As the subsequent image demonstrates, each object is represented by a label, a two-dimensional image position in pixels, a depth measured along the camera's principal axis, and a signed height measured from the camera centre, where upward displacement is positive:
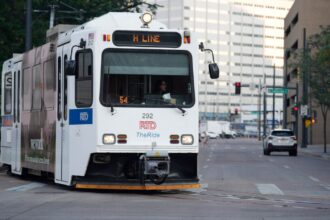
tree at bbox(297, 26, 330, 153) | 50.91 +3.93
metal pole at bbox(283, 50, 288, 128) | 92.12 +3.39
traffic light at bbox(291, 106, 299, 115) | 73.15 +2.24
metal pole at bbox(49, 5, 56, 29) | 35.99 +5.01
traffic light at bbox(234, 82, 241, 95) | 64.50 +3.65
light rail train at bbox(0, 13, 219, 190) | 16.97 +0.57
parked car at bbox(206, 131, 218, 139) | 150.12 +0.04
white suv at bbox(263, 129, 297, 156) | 51.03 -0.39
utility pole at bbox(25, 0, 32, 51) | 29.37 +3.70
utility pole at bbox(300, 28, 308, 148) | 55.53 +2.58
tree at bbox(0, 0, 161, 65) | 37.16 +5.45
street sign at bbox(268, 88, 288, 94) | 67.57 +3.58
